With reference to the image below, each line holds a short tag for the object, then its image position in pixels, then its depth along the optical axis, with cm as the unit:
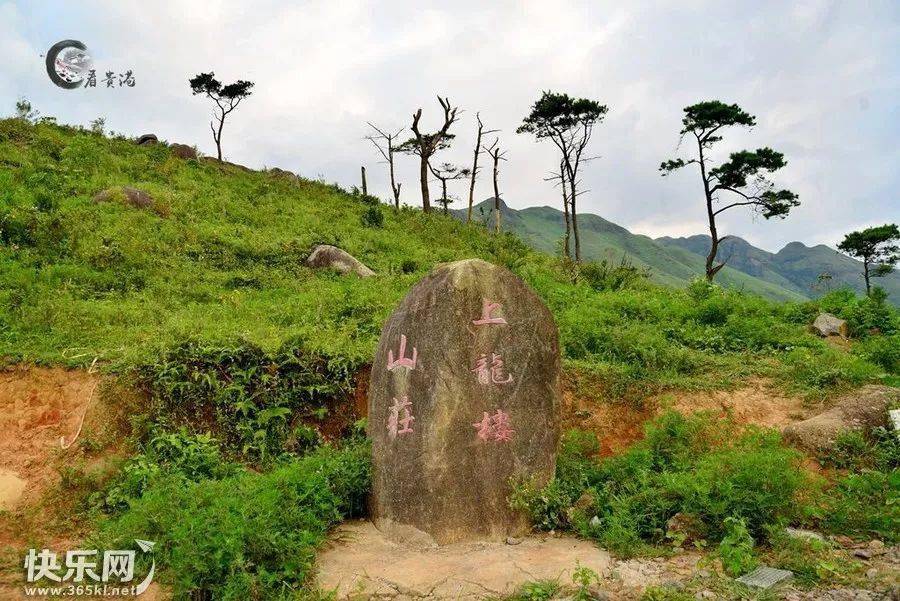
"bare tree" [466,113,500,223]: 2788
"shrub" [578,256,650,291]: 1404
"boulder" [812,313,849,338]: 1021
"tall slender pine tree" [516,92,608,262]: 2467
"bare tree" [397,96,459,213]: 2498
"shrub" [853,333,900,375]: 844
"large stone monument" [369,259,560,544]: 530
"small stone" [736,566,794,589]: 373
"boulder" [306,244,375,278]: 1325
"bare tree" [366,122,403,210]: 2992
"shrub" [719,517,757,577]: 402
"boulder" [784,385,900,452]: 632
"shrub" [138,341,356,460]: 707
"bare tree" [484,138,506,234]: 2808
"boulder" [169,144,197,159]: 2114
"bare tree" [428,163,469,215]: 3319
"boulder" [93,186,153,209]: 1434
